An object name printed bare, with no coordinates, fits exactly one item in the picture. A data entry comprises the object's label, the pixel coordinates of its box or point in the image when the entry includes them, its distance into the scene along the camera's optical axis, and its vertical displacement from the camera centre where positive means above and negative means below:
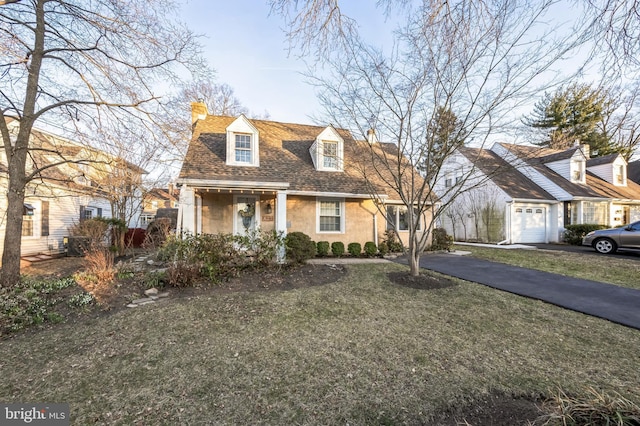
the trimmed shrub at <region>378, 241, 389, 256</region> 11.48 -1.48
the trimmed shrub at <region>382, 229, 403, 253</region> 11.92 -1.18
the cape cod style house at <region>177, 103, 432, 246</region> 9.16 +1.05
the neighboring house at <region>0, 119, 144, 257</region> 7.61 +0.28
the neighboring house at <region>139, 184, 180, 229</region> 16.61 +0.94
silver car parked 10.62 -1.01
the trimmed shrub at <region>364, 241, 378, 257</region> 10.98 -1.42
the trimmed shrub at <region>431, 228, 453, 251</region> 12.74 -1.27
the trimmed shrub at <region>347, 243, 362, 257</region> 10.84 -1.40
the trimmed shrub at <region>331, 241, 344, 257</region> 10.63 -1.37
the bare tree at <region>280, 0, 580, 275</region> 3.54 +2.84
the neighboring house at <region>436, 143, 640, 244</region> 15.42 +0.93
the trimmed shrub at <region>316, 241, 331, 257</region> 10.49 -1.32
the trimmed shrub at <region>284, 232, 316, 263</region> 8.24 -1.04
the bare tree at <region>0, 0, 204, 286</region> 5.82 +3.48
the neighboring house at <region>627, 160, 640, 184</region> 23.30 +3.97
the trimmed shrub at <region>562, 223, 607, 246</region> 14.91 -0.92
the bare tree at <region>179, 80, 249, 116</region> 19.39 +8.58
